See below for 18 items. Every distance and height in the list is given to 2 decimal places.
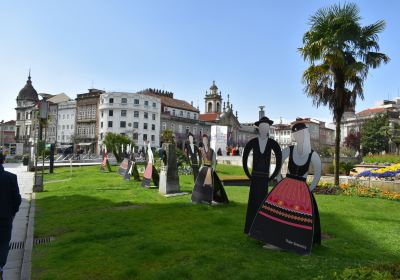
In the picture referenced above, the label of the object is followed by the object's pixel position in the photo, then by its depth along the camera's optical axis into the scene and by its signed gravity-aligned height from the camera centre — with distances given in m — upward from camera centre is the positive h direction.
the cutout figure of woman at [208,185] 11.84 -0.92
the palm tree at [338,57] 16.09 +4.63
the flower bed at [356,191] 14.60 -1.29
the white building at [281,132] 131.25 +9.69
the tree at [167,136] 44.18 +2.50
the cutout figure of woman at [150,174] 16.91 -0.87
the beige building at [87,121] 82.19 +7.41
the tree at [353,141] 86.12 +4.62
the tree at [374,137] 70.75 +4.68
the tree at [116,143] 38.28 +1.21
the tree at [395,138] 33.14 +2.32
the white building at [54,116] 90.24 +9.14
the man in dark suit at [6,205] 5.29 -0.78
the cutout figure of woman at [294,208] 6.57 -0.91
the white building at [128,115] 79.62 +8.71
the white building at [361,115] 102.31 +13.34
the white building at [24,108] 103.01 +12.44
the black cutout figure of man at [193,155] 13.76 +0.05
